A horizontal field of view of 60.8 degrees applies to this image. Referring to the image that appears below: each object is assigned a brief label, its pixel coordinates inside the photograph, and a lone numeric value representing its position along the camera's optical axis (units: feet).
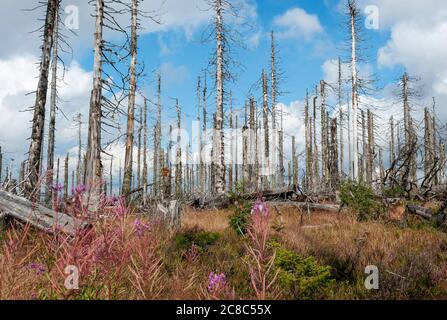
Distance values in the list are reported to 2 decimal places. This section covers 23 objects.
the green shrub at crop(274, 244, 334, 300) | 12.79
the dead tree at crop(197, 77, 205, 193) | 122.76
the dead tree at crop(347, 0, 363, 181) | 76.73
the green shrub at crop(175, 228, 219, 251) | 21.39
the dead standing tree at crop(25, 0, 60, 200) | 34.96
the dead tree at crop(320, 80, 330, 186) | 98.58
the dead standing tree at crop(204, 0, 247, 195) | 61.93
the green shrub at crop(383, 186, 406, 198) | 34.10
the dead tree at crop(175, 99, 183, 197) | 104.25
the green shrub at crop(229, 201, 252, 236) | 25.27
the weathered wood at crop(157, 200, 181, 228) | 26.91
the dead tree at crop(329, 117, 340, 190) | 49.57
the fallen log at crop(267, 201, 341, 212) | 36.55
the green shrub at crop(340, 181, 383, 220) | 32.04
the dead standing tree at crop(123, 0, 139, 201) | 53.72
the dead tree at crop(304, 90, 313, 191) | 125.33
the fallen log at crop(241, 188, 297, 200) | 43.09
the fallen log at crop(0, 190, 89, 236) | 18.73
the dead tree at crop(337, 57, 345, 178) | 104.88
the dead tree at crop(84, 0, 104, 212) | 35.60
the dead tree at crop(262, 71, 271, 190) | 84.50
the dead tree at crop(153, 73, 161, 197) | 116.75
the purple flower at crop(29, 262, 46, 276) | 10.70
